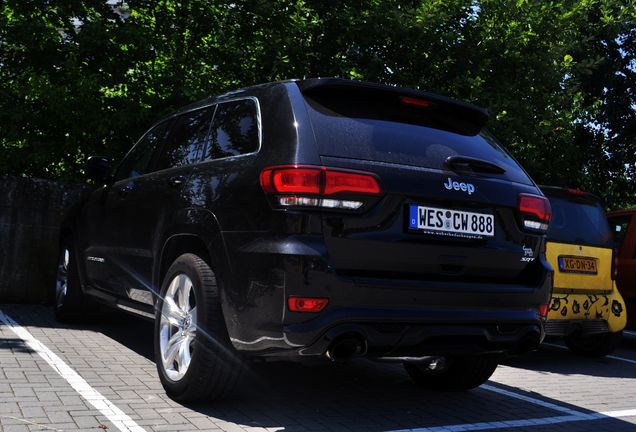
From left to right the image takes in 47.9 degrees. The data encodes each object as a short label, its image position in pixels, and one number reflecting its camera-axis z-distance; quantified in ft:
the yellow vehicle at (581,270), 21.86
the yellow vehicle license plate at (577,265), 22.07
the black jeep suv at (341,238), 11.64
